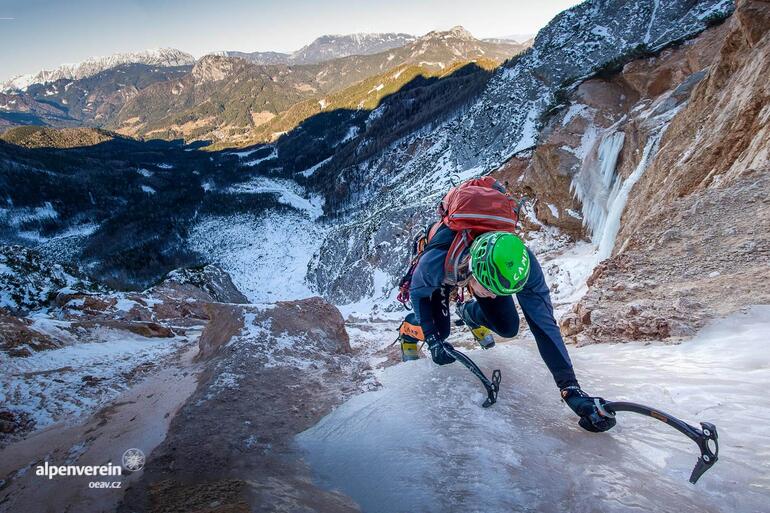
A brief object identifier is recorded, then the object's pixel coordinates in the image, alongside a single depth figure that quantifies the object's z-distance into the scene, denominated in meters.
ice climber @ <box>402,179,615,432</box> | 2.85
